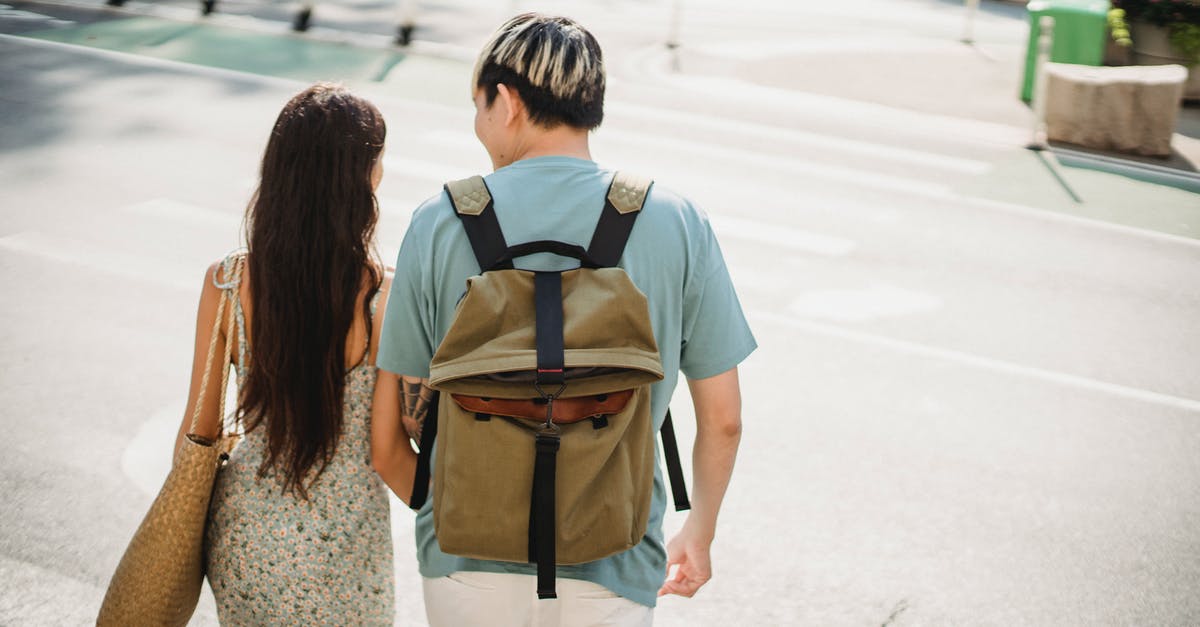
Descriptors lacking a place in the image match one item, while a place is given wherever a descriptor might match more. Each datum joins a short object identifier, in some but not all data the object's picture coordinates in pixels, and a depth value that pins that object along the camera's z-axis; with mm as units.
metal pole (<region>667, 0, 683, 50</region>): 14398
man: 2029
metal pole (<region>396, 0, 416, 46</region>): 13594
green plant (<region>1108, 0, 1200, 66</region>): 12680
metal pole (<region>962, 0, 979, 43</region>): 15883
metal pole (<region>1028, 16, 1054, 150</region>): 10844
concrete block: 10797
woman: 2326
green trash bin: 12477
